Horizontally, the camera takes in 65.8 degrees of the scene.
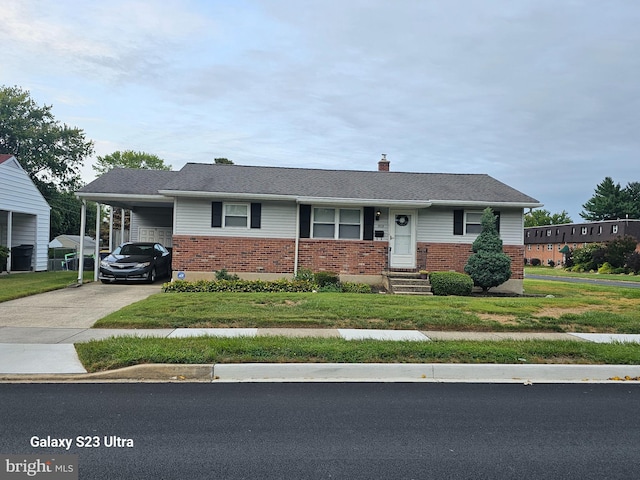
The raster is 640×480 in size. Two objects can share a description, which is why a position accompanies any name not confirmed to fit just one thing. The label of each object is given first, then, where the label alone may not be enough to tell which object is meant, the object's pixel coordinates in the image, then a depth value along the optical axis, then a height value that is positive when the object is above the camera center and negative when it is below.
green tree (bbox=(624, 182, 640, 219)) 70.19 +8.78
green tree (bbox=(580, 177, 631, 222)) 71.44 +7.89
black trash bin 22.48 -0.49
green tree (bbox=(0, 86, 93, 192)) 40.75 +9.19
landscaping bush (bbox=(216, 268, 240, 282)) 15.85 -0.82
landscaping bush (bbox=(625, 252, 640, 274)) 38.28 -0.41
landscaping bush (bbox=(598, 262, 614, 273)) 40.58 -0.96
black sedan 16.67 -0.51
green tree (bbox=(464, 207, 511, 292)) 15.60 -0.16
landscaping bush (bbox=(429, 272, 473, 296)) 14.92 -0.90
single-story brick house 16.34 +0.95
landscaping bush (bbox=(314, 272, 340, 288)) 15.45 -0.84
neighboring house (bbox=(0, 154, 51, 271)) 20.92 +1.45
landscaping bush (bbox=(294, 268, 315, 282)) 15.79 -0.75
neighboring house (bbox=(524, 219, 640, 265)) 52.72 +2.49
